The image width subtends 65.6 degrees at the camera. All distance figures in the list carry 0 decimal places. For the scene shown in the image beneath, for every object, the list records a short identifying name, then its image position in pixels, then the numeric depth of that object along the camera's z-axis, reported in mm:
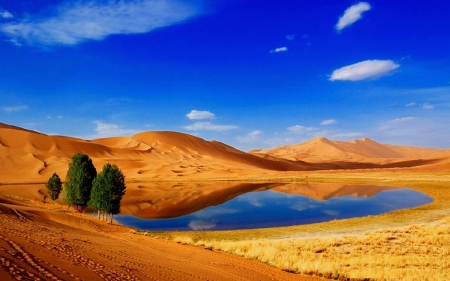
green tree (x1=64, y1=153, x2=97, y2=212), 34062
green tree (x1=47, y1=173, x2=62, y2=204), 40703
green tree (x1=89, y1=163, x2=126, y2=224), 28906
